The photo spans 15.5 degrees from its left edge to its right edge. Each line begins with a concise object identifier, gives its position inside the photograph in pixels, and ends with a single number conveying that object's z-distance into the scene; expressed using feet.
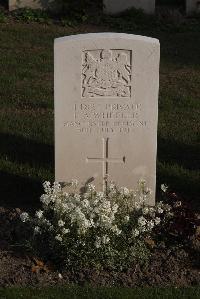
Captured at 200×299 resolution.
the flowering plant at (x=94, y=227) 18.02
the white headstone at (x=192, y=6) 48.47
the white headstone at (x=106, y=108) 19.49
